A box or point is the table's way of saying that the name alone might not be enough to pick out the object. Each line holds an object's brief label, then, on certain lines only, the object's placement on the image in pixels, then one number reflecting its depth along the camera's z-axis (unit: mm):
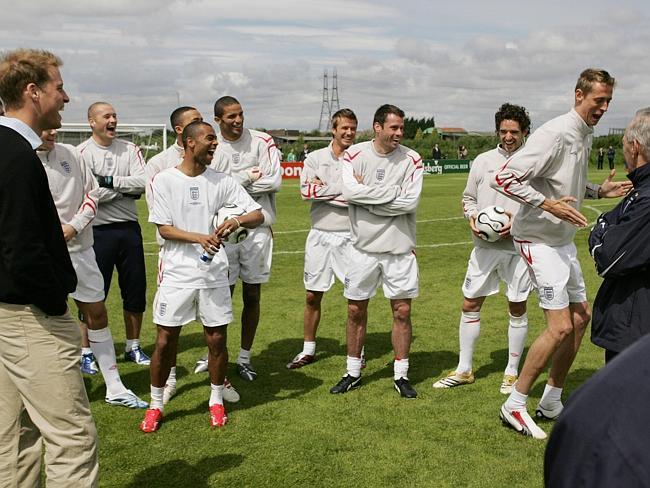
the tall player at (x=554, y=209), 4832
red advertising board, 40225
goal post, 36644
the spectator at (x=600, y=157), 47994
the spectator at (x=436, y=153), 53222
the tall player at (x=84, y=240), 5469
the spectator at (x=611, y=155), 46788
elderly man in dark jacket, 3371
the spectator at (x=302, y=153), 45453
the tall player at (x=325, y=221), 6969
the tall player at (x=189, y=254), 5004
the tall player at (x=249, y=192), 6410
